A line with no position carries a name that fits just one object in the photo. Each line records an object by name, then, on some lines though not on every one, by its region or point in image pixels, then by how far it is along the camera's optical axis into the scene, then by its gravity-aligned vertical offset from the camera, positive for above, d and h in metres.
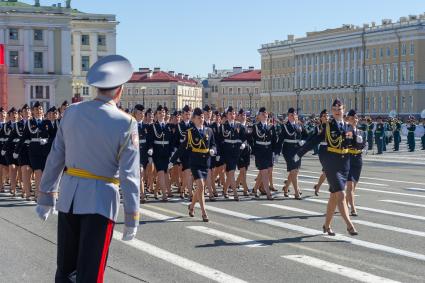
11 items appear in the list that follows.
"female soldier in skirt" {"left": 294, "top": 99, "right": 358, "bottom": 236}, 12.48 -0.43
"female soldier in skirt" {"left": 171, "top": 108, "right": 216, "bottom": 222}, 14.93 -0.37
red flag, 49.38 +4.32
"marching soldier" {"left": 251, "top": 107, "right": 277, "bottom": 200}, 18.66 -0.37
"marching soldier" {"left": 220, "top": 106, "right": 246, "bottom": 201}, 19.06 -0.29
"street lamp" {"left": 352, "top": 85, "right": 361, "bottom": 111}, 121.96 +5.93
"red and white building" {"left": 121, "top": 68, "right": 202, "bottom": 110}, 187.12 +8.24
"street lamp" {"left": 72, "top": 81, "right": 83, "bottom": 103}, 110.16 +5.66
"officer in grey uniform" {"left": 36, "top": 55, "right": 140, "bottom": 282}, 6.09 -0.36
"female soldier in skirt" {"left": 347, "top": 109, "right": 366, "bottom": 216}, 14.73 -0.71
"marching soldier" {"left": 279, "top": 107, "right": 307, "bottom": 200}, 19.06 -0.24
